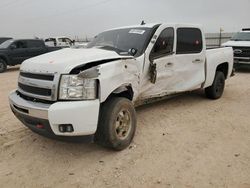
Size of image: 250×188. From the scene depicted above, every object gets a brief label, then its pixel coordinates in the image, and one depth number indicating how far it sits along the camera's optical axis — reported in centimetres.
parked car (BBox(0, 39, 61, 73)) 1083
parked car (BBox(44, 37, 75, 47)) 1418
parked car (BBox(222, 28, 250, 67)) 879
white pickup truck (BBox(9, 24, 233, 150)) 252
